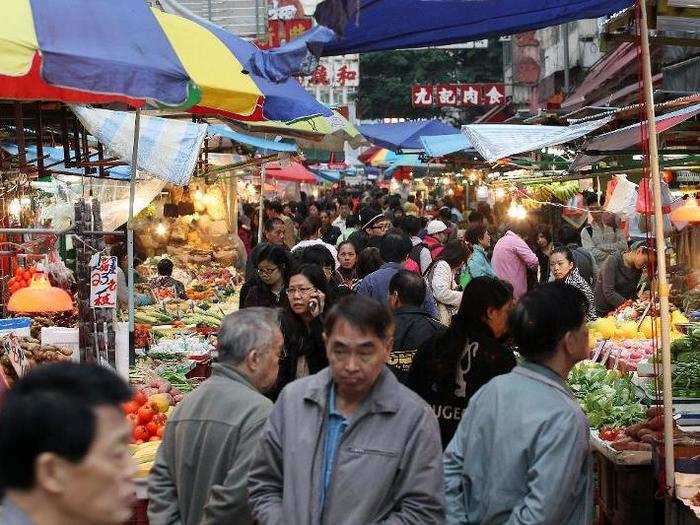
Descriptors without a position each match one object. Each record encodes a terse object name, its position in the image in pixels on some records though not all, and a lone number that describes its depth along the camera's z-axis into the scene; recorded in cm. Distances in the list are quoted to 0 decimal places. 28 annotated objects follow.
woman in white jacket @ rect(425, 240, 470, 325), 1020
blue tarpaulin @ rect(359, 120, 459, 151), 2128
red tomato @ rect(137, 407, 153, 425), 641
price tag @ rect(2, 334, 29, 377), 658
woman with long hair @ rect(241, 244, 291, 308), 760
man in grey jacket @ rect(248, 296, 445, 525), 338
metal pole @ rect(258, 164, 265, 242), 1610
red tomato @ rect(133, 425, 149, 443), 626
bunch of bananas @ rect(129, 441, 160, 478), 581
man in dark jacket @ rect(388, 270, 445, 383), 608
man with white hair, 394
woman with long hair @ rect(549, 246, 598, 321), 1045
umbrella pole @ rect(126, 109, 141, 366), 691
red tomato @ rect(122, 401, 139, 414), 651
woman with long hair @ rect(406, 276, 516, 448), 491
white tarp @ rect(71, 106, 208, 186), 948
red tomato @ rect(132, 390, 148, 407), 666
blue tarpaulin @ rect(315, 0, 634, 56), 625
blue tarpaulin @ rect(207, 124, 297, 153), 1422
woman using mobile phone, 596
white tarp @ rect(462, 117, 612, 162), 920
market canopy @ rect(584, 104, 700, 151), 612
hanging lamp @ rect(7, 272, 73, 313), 680
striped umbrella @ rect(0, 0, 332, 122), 523
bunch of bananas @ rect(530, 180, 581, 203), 1812
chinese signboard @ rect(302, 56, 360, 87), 3305
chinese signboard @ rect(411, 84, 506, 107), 3234
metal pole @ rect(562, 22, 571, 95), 2542
